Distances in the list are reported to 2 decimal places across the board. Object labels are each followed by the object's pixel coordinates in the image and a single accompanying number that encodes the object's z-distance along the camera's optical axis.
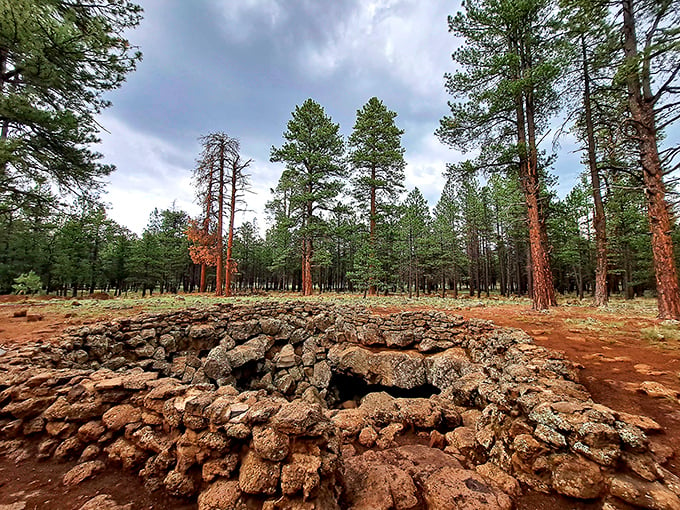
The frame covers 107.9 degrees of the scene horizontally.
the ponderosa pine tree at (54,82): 6.36
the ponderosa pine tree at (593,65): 7.93
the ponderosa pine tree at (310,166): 17.25
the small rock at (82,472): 2.25
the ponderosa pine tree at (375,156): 18.69
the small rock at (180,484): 2.14
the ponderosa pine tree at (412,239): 20.98
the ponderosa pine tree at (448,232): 25.13
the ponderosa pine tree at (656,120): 6.61
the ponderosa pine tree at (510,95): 9.66
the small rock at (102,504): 1.95
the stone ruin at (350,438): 2.04
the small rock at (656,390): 3.08
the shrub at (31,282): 12.89
